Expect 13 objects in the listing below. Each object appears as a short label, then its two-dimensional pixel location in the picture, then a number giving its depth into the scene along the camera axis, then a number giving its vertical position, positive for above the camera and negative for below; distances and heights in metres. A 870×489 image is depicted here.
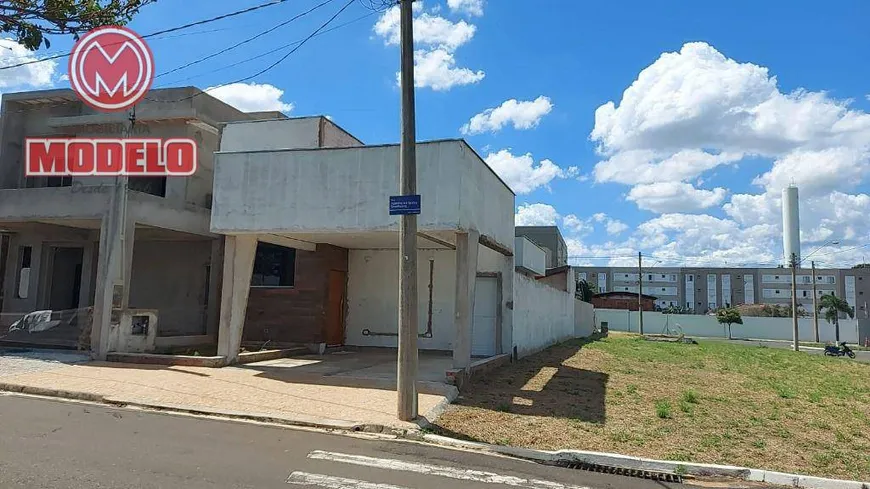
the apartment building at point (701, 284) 112.44 +4.28
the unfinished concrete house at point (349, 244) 12.32 +1.46
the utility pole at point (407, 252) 8.59 +0.70
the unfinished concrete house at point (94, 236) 16.77 +1.94
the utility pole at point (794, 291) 34.17 +1.04
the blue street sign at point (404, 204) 8.59 +1.36
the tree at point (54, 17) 7.11 +3.36
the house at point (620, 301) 73.50 +0.63
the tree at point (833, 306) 68.75 +0.45
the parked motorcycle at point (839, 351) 34.84 -2.34
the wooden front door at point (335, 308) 18.39 -0.25
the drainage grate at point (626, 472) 6.68 -1.84
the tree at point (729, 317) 59.12 -0.87
